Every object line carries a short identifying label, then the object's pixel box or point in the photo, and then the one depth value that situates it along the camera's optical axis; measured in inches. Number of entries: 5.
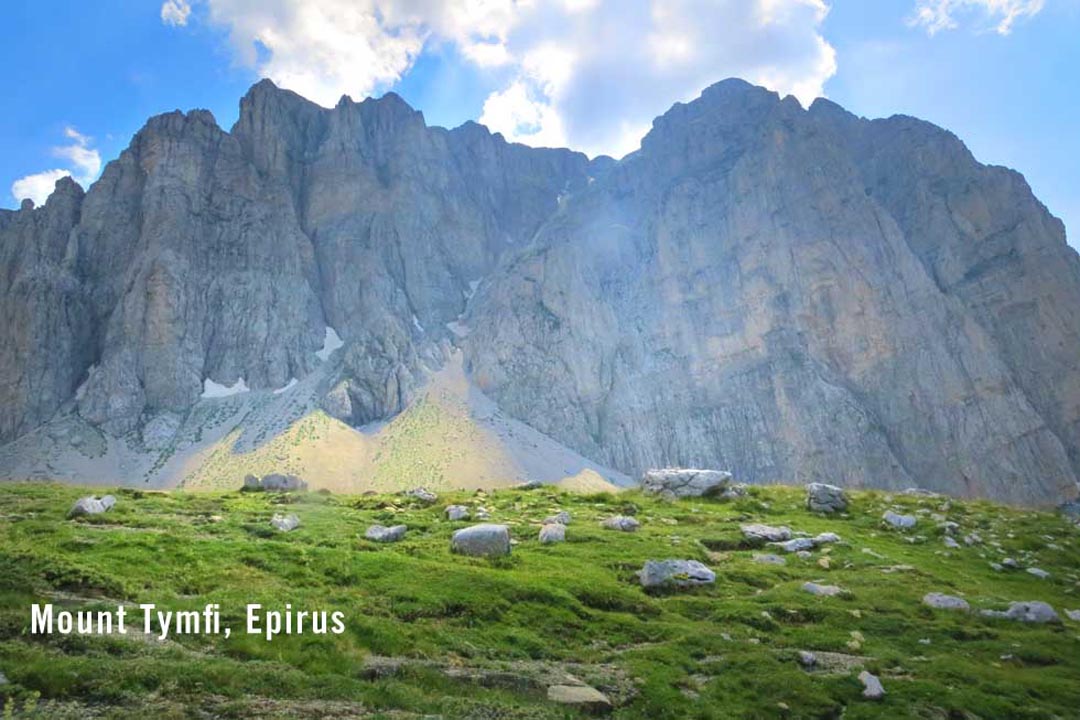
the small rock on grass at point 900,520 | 1656.0
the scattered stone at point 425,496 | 1816.8
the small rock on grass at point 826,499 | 1839.3
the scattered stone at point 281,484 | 2143.0
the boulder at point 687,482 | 1990.7
